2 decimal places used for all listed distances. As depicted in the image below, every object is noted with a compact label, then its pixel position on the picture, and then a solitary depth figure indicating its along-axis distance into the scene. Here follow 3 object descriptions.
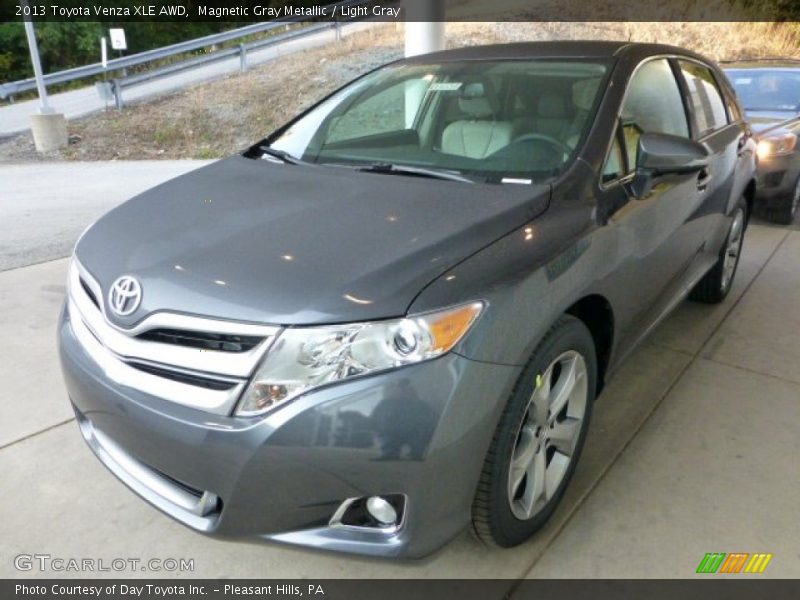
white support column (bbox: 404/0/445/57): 5.79
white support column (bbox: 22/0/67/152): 10.25
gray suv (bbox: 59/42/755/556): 1.61
